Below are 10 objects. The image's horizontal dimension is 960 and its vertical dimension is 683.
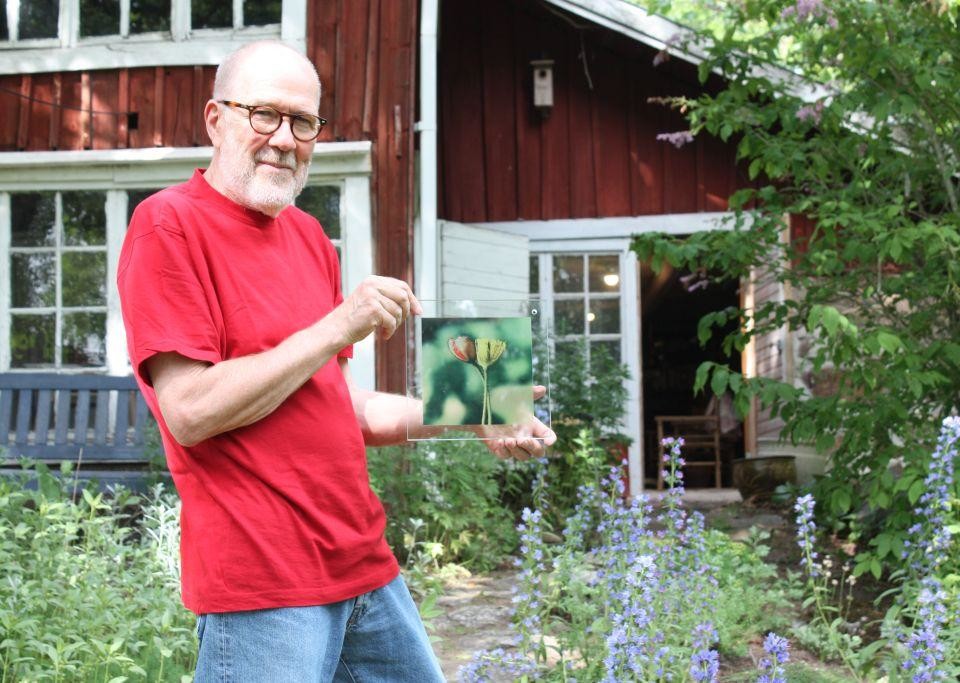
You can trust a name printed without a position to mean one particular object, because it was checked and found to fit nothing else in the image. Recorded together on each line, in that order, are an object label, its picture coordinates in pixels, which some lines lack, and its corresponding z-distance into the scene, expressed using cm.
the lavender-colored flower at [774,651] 223
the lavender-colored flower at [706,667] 213
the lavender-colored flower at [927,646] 271
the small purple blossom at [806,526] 365
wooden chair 1122
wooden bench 678
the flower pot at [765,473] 858
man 159
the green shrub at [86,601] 292
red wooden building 739
